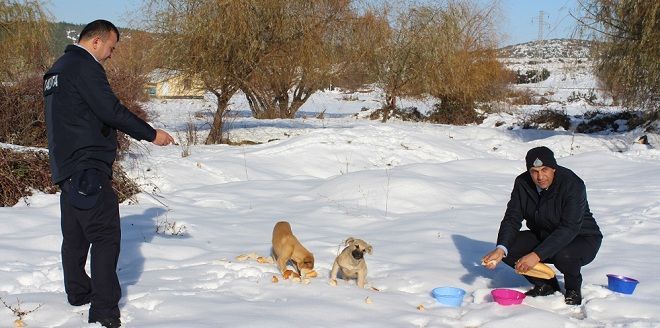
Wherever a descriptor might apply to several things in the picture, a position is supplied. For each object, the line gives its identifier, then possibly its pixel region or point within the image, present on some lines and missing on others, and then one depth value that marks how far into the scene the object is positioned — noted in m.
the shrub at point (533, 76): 61.47
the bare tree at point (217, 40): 15.05
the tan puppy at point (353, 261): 4.90
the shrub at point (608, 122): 21.50
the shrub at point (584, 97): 35.81
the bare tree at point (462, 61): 24.78
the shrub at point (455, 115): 26.50
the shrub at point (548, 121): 23.23
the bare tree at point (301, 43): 16.19
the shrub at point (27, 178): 7.68
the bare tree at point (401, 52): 24.58
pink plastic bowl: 4.62
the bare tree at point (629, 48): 14.82
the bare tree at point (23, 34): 12.97
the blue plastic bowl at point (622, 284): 4.89
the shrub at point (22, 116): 10.23
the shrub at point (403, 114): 26.38
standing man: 3.77
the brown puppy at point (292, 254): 5.20
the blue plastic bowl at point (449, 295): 4.76
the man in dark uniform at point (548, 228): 4.73
